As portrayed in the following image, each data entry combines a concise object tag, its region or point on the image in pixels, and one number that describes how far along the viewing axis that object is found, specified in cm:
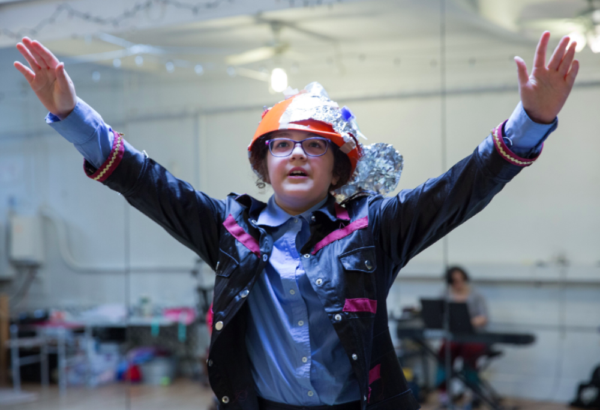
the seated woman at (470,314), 350
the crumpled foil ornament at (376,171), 153
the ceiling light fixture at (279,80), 360
